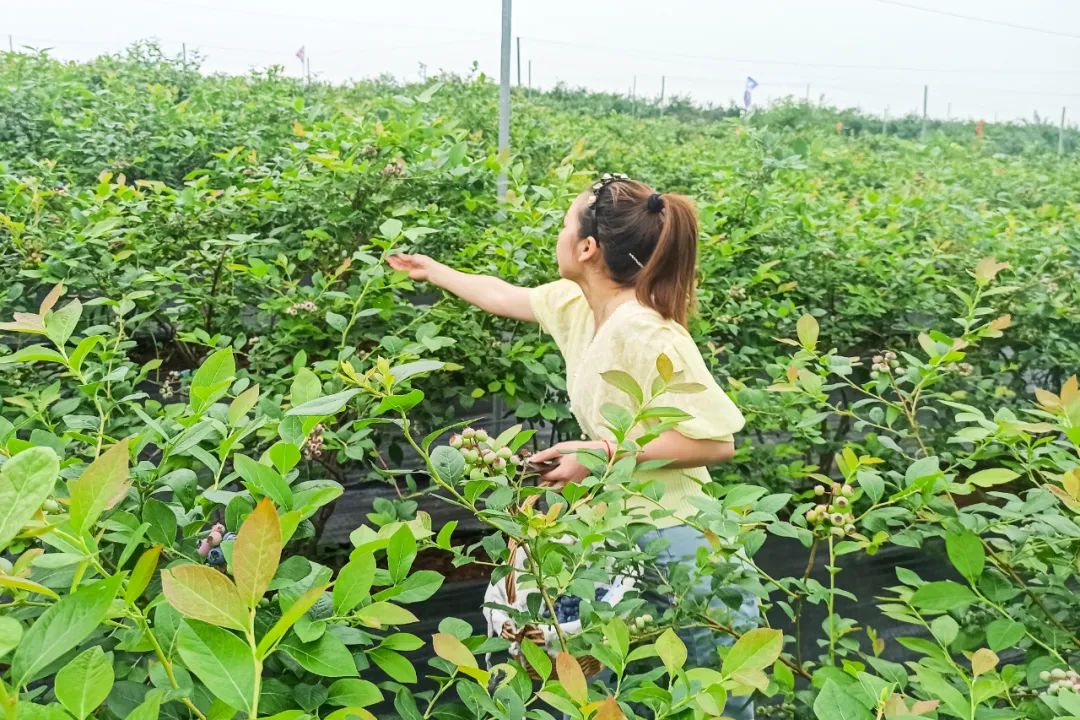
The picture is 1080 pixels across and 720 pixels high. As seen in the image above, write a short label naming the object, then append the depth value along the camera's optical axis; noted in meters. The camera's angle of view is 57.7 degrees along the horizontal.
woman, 1.72
